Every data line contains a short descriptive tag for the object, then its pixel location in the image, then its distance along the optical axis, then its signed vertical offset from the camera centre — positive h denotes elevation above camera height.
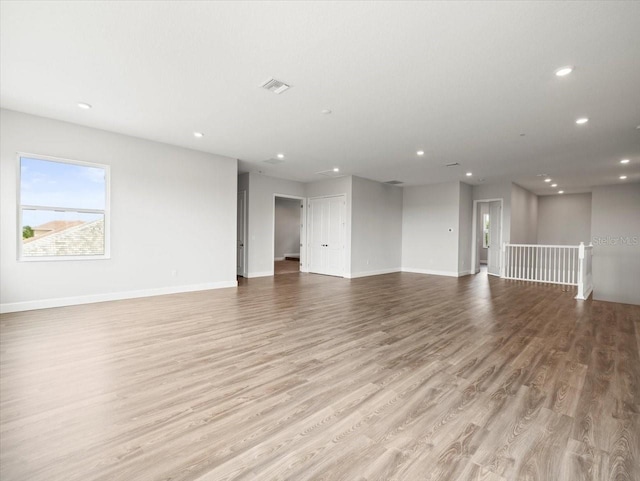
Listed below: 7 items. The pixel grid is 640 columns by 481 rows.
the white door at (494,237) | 9.66 +0.12
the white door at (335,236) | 8.90 +0.06
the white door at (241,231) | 8.54 +0.15
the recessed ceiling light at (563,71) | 3.07 +1.74
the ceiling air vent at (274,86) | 3.44 +1.76
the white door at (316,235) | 9.49 +0.08
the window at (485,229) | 12.59 +0.48
